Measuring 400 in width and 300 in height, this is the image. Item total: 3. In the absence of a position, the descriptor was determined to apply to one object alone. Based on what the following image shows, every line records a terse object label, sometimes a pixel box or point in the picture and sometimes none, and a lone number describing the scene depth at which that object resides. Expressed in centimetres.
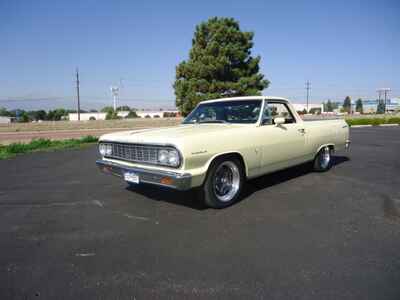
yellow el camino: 341
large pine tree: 2067
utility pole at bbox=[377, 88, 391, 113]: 8888
